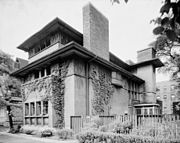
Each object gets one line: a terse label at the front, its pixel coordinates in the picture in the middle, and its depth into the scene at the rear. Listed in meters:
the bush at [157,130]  6.20
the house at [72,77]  11.34
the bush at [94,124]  8.18
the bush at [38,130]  10.20
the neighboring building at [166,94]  45.81
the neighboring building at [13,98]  15.82
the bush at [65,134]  9.31
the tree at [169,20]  1.62
